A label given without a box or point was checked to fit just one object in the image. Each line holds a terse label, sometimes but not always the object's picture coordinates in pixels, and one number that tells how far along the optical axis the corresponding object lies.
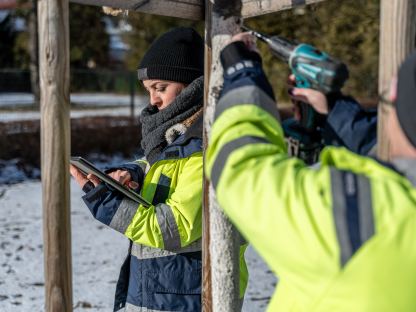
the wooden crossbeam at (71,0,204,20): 1.92
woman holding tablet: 2.03
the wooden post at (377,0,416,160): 1.46
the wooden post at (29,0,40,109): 12.57
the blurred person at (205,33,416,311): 1.10
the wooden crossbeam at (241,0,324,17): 1.85
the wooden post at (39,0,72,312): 1.61
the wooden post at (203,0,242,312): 1.92
